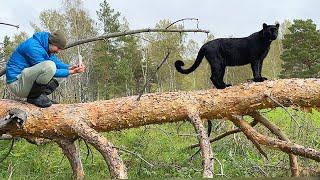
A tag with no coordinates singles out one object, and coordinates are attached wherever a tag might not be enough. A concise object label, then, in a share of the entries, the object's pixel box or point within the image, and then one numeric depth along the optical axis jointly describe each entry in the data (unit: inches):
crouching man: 187.3
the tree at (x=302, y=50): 1091.3
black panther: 225.1
